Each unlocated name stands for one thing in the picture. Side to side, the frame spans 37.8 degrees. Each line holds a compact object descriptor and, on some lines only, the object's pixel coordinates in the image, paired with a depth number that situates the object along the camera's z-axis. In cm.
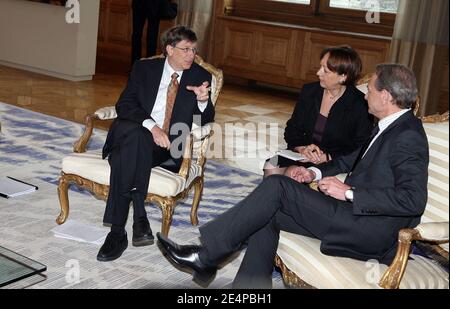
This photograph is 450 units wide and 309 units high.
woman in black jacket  346
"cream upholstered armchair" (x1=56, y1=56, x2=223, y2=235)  339
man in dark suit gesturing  334
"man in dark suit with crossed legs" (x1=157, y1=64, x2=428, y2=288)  253
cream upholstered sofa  240
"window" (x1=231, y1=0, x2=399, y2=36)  813
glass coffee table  246
